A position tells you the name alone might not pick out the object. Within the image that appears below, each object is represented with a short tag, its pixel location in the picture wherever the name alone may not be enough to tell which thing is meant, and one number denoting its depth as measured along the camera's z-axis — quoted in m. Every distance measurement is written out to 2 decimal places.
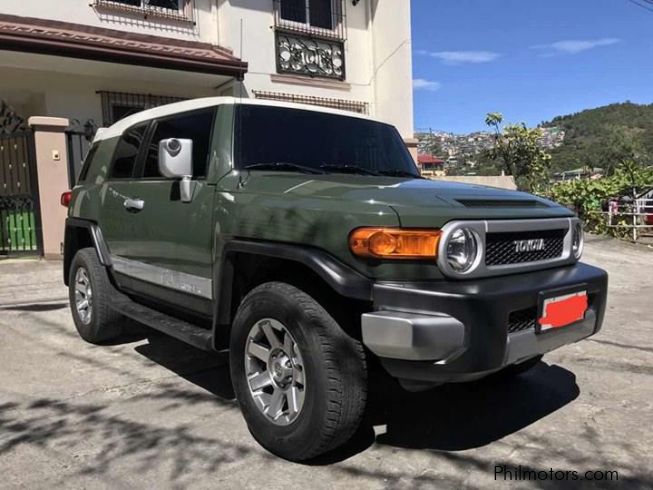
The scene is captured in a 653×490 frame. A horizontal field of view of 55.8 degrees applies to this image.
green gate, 9.70
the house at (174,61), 9.80
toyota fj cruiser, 2.85
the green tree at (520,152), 35.03
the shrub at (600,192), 16.94
